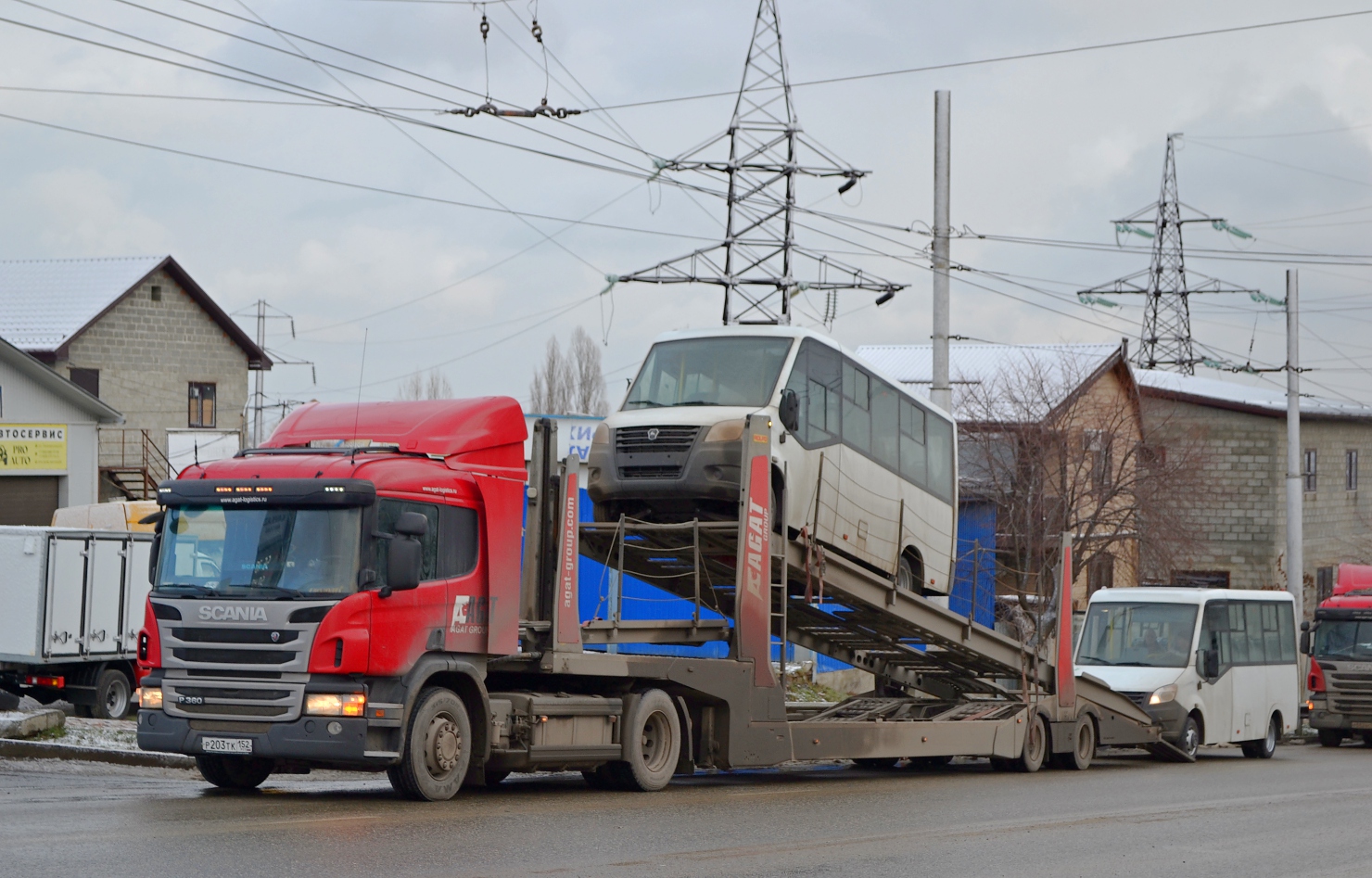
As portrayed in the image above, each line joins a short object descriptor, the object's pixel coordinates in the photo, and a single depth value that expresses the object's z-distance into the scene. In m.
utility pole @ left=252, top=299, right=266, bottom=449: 58.16
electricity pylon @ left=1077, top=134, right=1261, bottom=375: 63.19
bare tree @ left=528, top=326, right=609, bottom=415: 78.69
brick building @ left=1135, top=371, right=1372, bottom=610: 48.72
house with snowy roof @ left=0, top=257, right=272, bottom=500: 49.38
